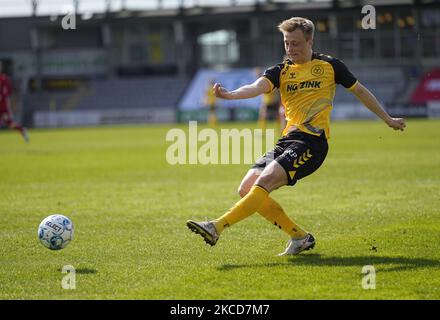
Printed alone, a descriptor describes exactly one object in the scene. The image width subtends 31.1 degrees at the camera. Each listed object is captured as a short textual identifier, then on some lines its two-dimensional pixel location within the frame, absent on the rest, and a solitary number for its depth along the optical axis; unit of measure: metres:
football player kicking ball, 7.82
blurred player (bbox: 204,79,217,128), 42.27
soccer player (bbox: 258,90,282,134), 30.08
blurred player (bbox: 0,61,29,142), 26.20
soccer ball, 7.97
